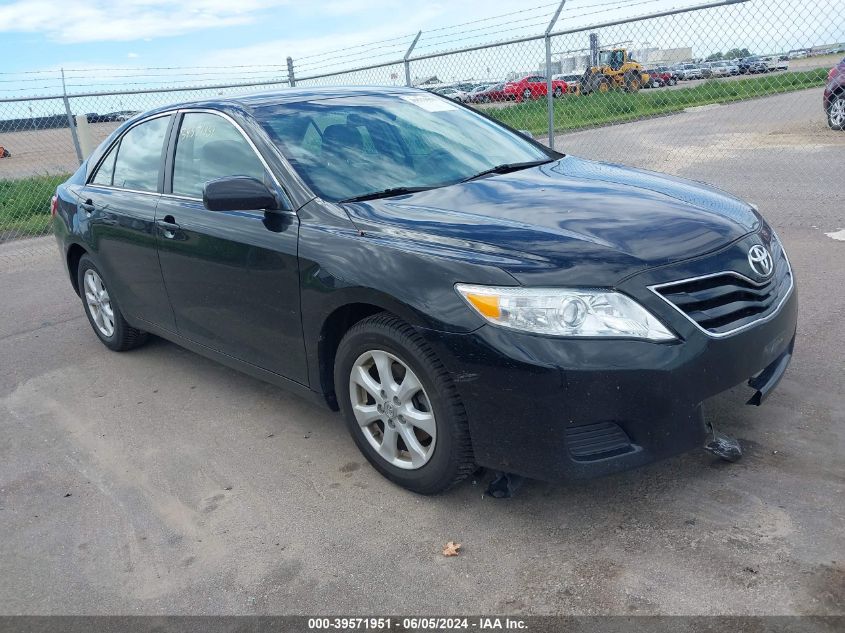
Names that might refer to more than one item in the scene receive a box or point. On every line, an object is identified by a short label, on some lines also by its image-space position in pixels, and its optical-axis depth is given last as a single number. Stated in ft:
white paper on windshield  14.93
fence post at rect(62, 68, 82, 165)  37.60
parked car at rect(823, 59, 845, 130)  38.70
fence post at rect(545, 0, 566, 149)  27.17
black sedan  9.10
